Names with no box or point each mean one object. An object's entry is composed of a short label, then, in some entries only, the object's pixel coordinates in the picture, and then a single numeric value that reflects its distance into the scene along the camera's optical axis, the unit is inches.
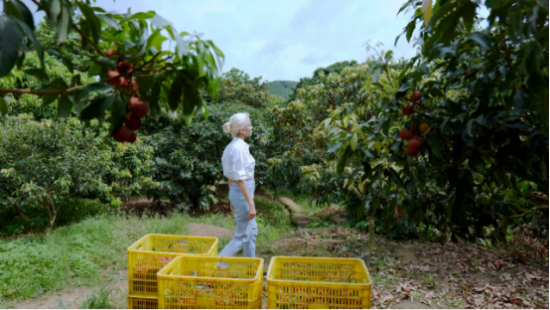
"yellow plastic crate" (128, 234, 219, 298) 87.7
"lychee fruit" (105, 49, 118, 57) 34.3
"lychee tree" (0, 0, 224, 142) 28.6
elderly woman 102.6
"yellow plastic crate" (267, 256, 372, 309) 60.1
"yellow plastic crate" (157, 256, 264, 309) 64.2
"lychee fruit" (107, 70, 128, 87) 31.8
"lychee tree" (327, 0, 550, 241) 45.5
